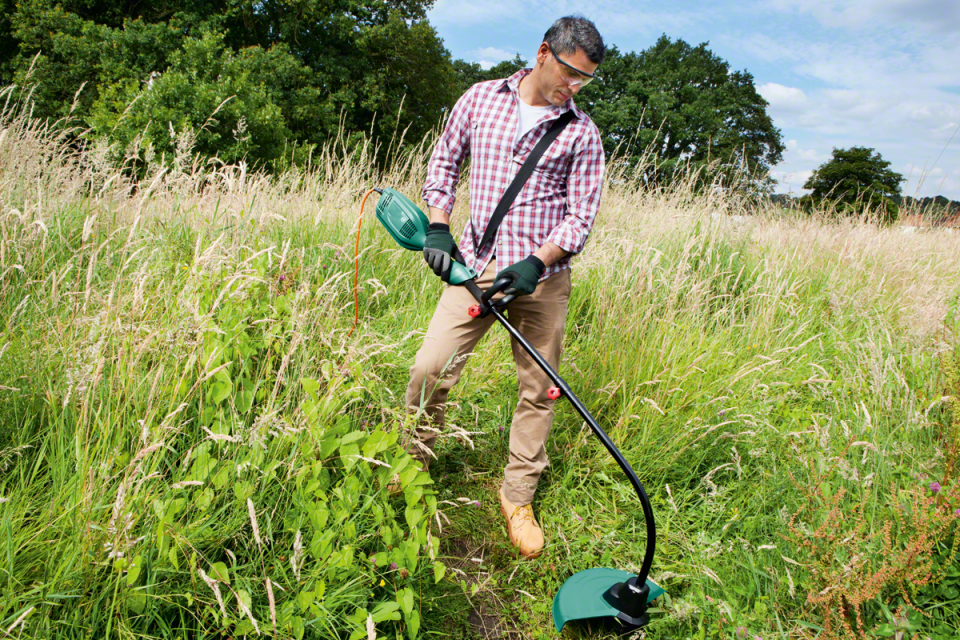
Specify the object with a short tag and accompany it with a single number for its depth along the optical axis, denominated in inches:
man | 83.0
